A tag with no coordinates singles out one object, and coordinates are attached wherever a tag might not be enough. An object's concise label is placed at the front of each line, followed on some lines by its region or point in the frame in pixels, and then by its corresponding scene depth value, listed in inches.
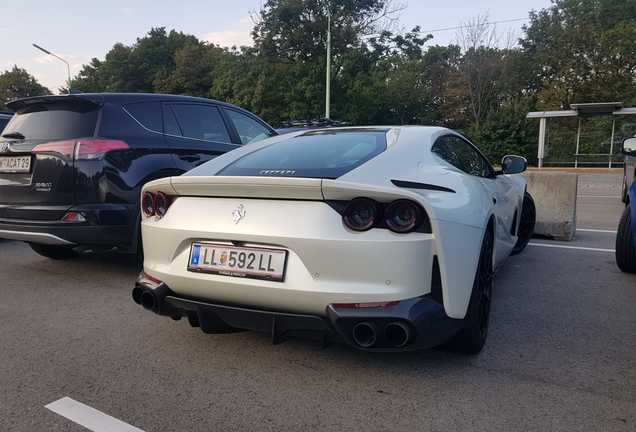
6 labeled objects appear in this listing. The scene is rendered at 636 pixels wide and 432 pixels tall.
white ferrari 92.4
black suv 170.7
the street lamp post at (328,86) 1041.0
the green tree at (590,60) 1302.9
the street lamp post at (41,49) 1223.5
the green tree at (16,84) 2474.2
